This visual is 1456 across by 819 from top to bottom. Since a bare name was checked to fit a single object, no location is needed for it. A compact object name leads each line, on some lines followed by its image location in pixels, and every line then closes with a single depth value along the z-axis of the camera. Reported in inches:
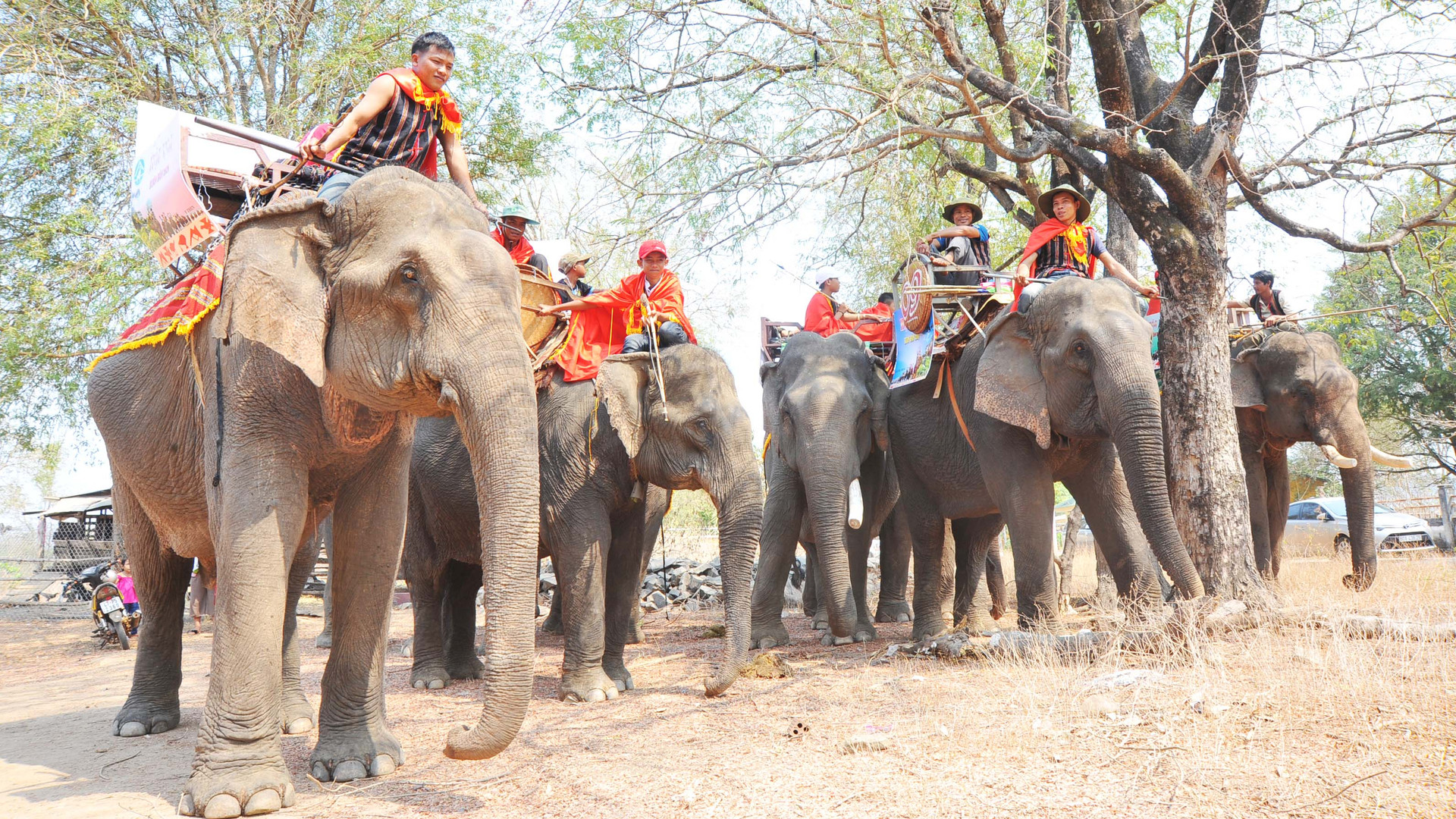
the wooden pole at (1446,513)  885.2
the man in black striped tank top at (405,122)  207.5
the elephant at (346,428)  165.6
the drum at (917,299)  355.3
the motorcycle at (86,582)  592.5
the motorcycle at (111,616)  531.5
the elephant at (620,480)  285.4
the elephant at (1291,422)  419.8
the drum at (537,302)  292.8
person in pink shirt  557.6
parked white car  844.6
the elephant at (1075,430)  274.4
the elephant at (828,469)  329.1
